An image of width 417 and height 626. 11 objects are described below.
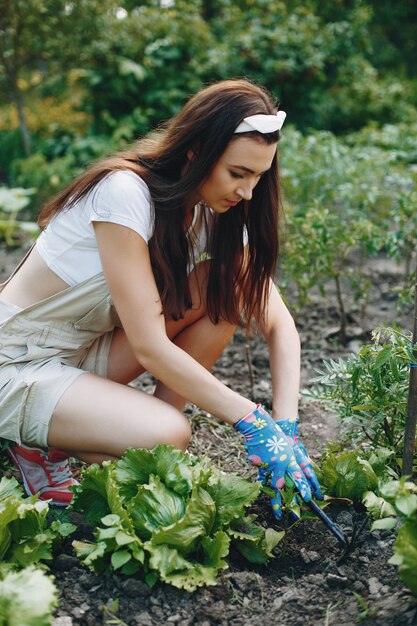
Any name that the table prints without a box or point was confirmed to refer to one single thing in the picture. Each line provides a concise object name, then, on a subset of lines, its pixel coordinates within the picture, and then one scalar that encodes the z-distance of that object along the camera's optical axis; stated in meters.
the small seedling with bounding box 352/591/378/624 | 1.63
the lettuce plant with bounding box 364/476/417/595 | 1.51
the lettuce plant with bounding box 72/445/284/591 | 1.69
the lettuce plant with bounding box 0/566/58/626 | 1.42
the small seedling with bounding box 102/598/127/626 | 1.65
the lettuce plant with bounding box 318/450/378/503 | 1.98
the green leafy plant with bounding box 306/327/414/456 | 1.96
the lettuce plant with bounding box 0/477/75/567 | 1.72
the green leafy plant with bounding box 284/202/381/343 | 2.98
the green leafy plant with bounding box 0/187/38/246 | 4.88
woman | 1.96
